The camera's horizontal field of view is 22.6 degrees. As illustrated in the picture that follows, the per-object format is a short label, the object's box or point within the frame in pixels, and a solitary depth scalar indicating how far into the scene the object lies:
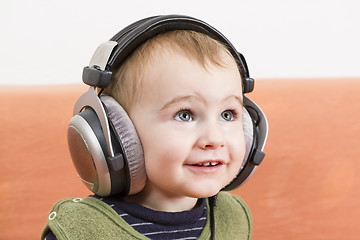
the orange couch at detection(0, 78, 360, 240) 1.13
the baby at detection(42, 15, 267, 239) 0.82
